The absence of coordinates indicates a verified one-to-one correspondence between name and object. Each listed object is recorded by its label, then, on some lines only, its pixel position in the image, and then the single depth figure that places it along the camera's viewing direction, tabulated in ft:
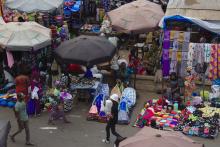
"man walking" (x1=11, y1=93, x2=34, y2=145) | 34.24
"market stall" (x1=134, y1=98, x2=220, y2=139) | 38.17
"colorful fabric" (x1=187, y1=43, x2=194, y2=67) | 45.73
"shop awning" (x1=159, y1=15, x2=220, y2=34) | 47.04
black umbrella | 41.55
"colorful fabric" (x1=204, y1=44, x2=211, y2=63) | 45.62
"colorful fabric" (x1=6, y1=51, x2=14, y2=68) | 46.40
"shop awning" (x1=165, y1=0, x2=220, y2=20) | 49.29
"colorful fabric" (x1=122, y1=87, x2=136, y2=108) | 42.88
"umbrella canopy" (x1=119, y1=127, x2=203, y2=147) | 24.98
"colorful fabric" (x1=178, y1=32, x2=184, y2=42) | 45.50
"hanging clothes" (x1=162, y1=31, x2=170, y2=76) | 46.16
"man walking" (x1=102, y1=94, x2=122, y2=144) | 35.17
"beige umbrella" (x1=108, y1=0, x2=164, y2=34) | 49.70
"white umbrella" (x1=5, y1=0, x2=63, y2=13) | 55.01
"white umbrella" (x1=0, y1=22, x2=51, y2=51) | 44.04
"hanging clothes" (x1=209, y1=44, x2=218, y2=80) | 45.65
